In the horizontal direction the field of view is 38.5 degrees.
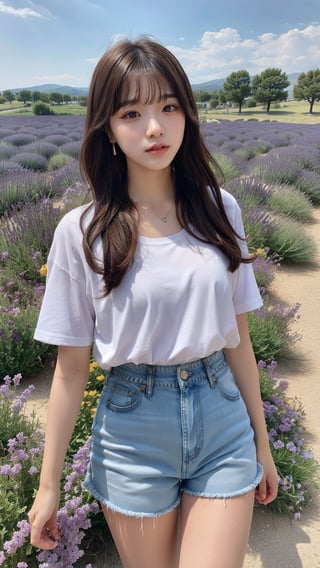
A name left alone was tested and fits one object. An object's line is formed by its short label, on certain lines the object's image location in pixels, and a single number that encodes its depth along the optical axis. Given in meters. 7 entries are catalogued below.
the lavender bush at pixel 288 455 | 2.37
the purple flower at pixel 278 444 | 2.40
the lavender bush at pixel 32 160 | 10.20
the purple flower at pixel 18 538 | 1.48
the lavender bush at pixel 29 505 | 1.61
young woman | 1.35
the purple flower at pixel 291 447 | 2.44
